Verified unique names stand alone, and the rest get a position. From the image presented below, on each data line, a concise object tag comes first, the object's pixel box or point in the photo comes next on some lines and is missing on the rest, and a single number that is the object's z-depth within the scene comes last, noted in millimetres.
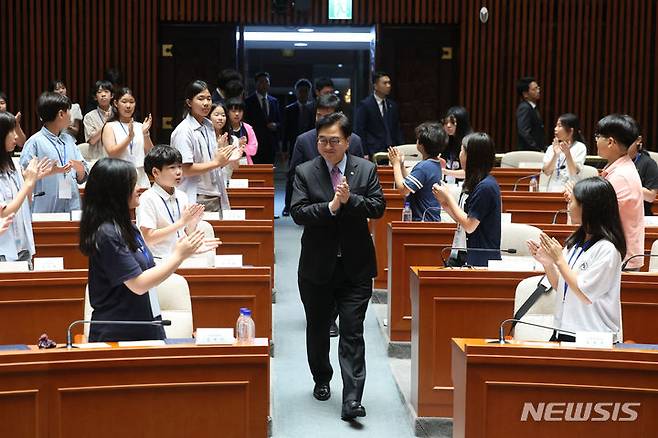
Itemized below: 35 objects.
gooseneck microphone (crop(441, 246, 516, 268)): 5304
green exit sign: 12680
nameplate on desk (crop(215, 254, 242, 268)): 5504
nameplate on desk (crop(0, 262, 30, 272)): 5242
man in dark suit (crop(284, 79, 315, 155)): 12703
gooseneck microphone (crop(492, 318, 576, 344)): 3743
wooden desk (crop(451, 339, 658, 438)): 3662
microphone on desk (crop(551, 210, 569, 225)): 7705
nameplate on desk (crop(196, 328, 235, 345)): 3641
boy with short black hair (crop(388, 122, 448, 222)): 6516
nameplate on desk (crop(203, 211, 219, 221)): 6712
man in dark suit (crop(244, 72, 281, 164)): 11594
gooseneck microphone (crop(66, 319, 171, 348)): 3561
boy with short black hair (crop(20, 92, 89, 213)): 6434
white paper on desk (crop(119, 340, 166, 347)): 3615
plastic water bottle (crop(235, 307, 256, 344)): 3805
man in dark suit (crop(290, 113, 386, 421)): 5105
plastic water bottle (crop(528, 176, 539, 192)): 8644
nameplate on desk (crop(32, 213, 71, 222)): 6566
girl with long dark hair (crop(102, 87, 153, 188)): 7430
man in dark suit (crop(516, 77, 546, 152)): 11289
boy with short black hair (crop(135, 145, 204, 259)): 5145
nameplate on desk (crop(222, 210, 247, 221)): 6789
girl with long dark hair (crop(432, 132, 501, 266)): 5305
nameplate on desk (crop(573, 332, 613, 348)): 3732
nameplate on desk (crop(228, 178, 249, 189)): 8500
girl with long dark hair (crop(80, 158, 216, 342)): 3760
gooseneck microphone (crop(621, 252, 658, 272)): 5080
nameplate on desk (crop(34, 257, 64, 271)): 5355
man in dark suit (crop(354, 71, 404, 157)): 10883
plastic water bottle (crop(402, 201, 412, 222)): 6758
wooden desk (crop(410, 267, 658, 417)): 5113
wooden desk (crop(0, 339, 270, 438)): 3461
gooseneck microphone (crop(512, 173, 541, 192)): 9192
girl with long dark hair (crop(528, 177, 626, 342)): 3947
